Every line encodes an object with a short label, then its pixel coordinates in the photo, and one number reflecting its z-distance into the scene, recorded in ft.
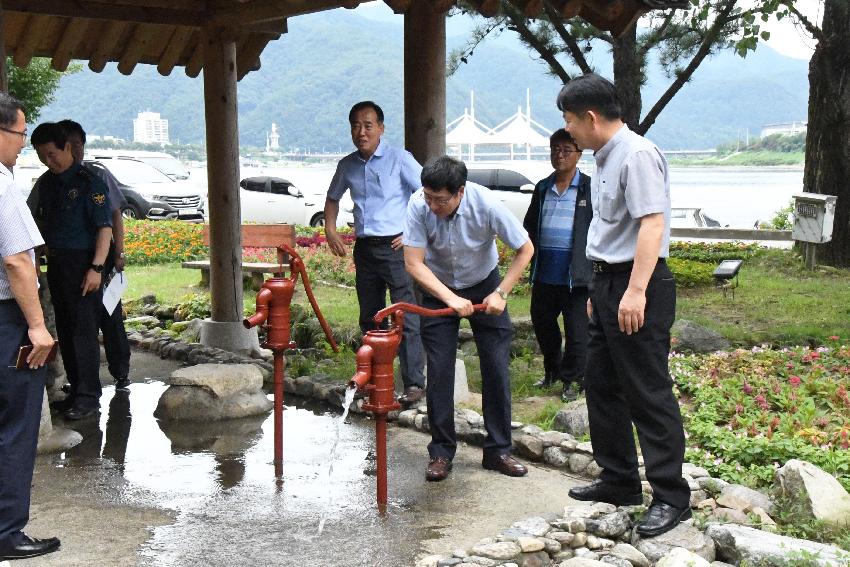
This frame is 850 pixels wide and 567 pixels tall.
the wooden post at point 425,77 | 22.17
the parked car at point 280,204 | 77.25
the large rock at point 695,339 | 27.68
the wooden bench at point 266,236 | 38.52
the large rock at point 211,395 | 22.53
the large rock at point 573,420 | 20.07
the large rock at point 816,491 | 15.46
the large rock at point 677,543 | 14.24
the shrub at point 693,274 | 39.27
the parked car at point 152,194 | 78.12
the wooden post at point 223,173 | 29.09
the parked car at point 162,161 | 92.63
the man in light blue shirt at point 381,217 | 22.06
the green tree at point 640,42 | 40.70
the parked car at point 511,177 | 71.31
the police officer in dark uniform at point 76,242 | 22.18
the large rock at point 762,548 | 13.35
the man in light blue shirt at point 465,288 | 17.16
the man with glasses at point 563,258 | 22.74
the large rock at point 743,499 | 16.07
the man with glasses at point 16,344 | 13.19
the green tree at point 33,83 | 70.33
